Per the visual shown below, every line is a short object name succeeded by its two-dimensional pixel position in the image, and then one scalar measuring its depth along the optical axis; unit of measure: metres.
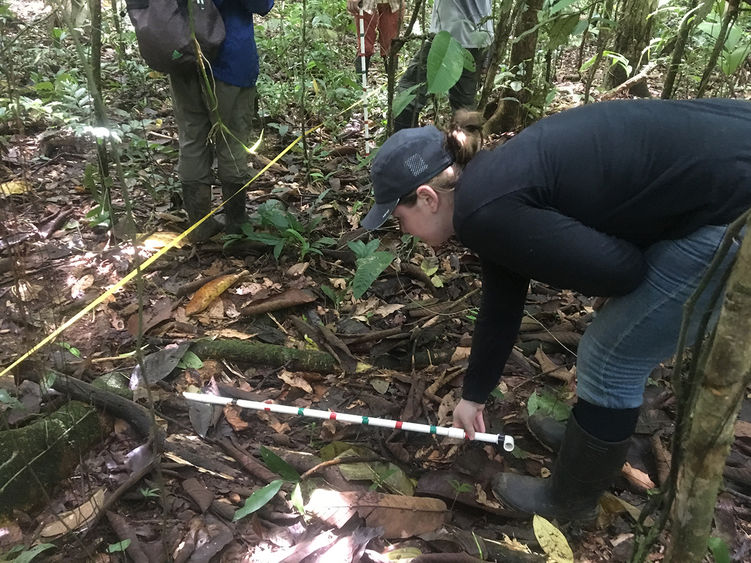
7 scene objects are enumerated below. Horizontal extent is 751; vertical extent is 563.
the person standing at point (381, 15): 3.85
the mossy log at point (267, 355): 2.90
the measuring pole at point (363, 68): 4.45
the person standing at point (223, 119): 3.33
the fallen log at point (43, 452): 2.00
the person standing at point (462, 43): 4.07
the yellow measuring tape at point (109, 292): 2.41
